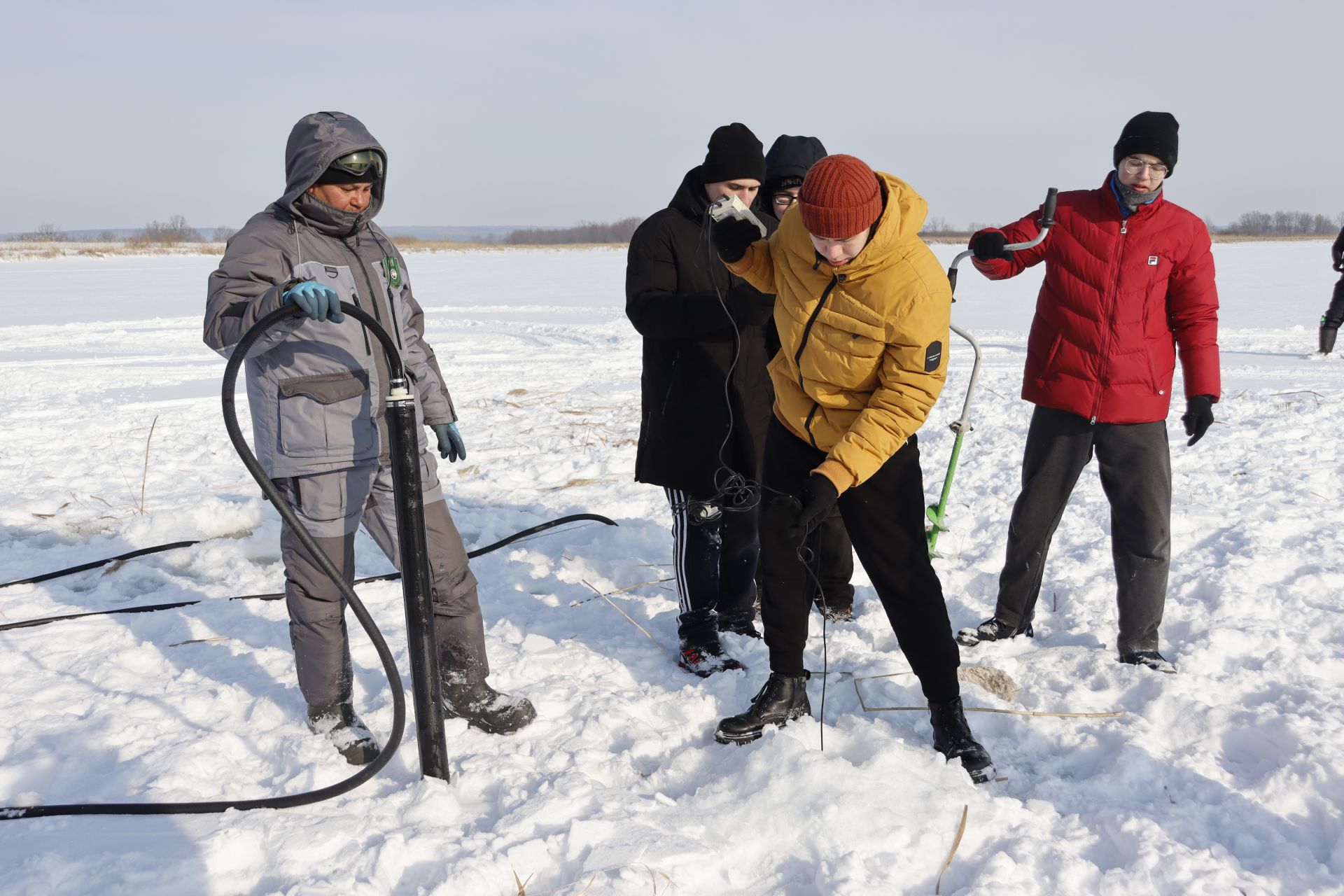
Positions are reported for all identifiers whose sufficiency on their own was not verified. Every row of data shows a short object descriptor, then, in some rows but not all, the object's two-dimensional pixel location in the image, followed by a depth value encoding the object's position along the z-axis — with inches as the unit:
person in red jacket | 118.3
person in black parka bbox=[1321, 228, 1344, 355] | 302.0
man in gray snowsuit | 92.0
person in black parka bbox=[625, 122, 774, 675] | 121.9
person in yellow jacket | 91.9
